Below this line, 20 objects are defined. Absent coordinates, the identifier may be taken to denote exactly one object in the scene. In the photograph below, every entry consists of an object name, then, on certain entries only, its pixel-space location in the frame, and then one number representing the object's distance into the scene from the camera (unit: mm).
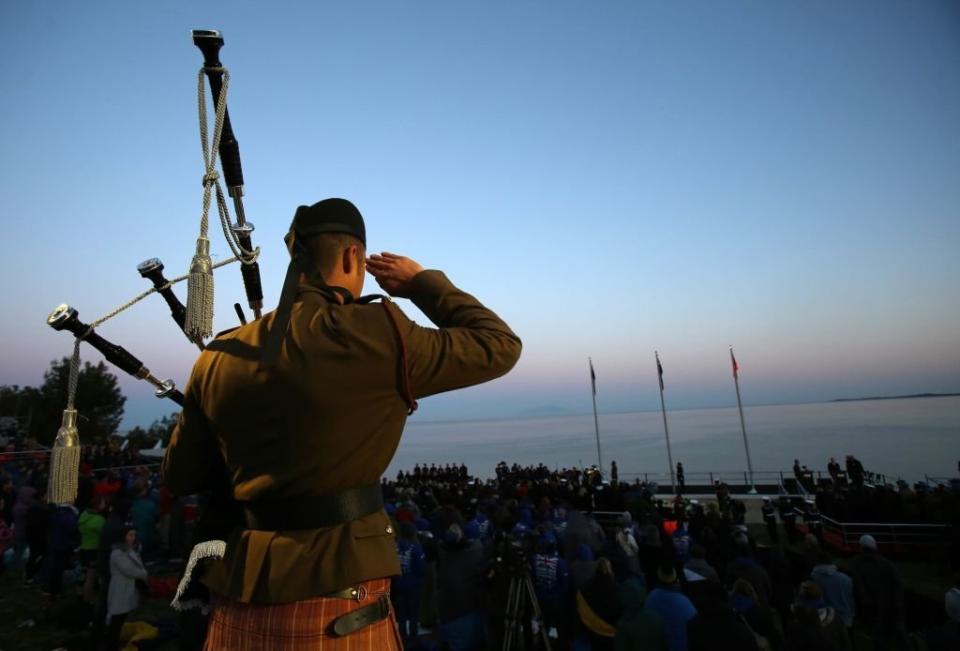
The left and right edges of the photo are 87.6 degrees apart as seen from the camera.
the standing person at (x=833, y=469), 19605
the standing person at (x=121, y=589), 5938
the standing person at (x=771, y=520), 13289
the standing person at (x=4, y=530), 9773
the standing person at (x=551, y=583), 6211
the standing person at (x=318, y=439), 1263
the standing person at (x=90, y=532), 7676
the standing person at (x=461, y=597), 5949
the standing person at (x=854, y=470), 17227
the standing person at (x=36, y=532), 9078
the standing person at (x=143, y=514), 9055
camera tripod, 5574
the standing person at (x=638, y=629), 4523
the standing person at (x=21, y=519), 9166
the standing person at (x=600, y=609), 5277
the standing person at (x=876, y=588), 6133
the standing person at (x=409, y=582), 6840
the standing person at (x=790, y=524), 13398
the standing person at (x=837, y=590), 6195
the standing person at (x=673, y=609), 4559
